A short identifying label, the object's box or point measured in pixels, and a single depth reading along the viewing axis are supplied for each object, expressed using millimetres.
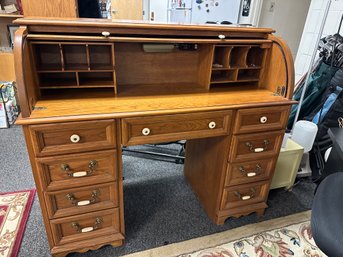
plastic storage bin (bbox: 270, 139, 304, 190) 1728
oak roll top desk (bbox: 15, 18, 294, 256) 1056
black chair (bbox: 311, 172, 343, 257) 752
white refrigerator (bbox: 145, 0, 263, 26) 3328
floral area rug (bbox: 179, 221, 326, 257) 1385
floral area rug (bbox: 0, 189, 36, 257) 1354
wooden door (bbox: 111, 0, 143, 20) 3846
